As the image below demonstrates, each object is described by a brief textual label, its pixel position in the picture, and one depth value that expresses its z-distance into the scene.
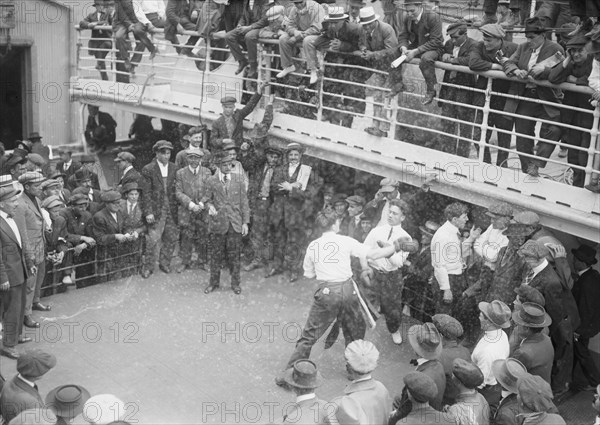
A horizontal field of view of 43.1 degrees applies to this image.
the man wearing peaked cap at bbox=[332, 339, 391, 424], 6.12
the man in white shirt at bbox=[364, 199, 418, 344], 9.32
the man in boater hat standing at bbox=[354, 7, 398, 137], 10.39
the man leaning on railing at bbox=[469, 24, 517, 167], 9.35
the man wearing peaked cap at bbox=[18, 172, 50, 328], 9.24
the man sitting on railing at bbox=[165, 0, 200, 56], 13.27
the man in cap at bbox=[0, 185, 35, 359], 8.76
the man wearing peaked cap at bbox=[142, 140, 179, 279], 11.48
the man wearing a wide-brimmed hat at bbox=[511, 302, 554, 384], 7.20
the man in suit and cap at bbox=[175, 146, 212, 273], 11.21
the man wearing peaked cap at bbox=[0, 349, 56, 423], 6.16
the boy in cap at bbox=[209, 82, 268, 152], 12.02
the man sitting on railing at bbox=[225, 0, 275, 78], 11.97
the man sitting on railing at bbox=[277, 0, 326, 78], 11.16
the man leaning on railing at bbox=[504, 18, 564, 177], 8.88
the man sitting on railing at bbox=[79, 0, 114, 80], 14.90
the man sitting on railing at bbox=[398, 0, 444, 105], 9.85
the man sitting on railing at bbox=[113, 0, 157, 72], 13.87
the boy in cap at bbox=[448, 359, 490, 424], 6.13
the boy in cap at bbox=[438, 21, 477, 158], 9.70
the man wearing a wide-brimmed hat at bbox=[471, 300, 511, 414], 7.32
